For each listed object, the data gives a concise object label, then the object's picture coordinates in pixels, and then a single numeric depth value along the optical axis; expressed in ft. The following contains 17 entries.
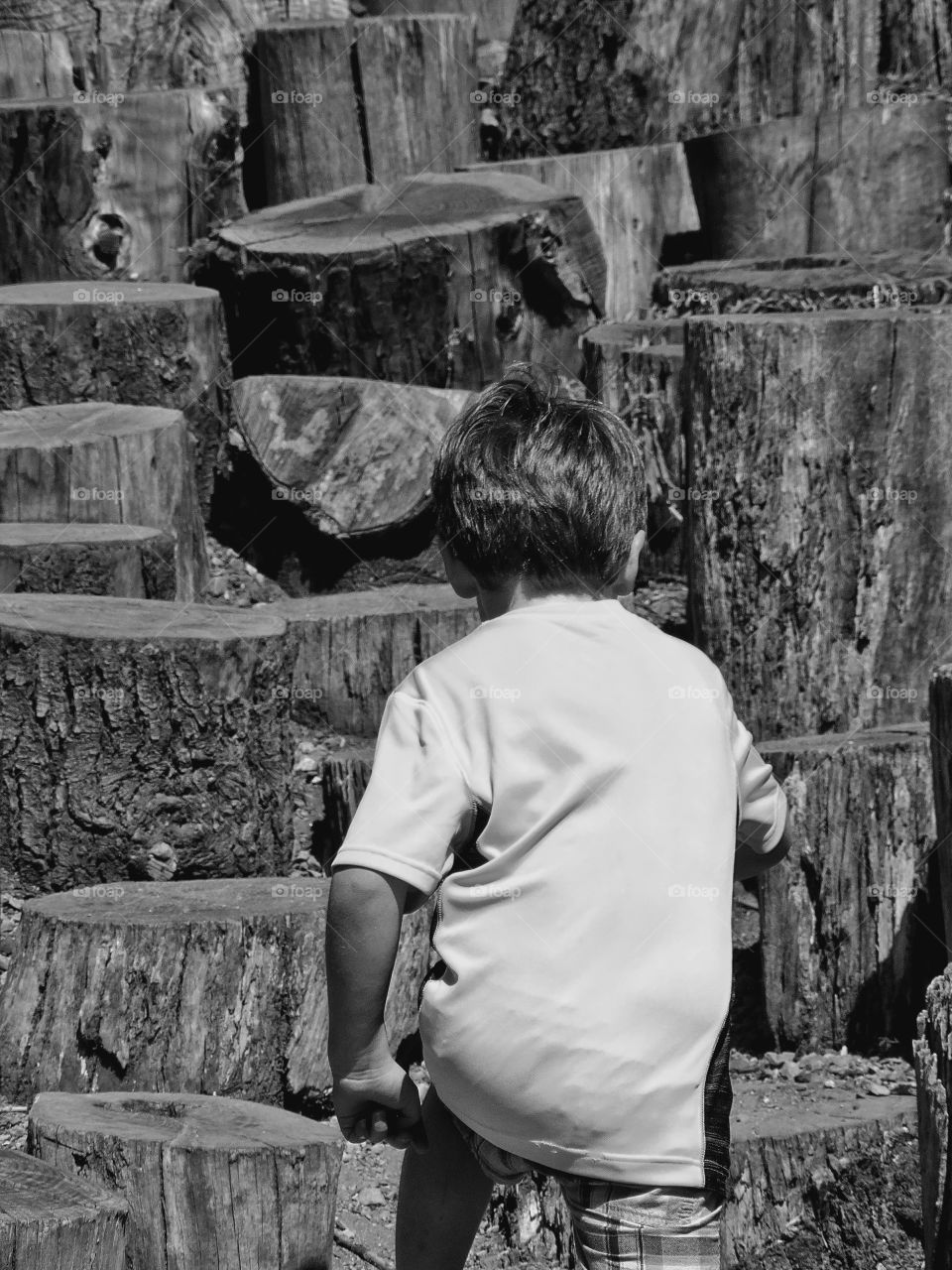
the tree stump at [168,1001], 18.40
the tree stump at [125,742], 22.03
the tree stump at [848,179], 39.75
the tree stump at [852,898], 21.47
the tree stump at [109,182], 38.32
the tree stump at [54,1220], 12.71
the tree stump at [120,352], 32.50
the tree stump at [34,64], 45.75
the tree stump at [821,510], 24.07
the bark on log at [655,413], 30.91
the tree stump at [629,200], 42.80
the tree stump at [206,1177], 14.65
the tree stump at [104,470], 27.99
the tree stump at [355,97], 43.06
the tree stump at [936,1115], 13.16
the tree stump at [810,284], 30.04
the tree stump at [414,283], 35.37
